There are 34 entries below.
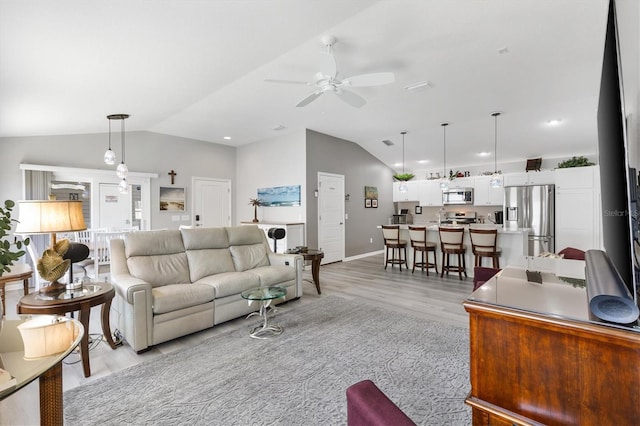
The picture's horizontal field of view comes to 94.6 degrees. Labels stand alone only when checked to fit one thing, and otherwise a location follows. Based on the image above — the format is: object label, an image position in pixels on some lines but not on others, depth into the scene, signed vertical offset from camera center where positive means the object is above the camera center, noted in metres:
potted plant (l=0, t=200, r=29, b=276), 1.17 -0.13
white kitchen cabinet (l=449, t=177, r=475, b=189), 8.00 +0.79
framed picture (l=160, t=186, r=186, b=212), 6.73 +0.36
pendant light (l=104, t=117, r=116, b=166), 4.53 +0.90
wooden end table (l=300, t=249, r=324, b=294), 4.43 -0.74
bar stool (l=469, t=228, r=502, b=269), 4.91 -0.56
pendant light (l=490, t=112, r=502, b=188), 5.66 +1.50
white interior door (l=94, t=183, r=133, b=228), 5.90 +0.15
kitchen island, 5.00 -0.61
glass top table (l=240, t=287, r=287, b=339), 2.93 -0.84
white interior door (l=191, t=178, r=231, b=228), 7.25 +0.30
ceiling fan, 2.96 +1.40
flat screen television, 0.96 +0.13
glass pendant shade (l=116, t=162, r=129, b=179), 4.85 +0.74
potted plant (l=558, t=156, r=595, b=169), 6.09 +0.98
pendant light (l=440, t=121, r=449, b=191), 6.45 +1.53
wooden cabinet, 0.81 -0.47
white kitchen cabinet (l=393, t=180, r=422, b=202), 8.75 +0.57
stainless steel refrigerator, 6.35 -0.06
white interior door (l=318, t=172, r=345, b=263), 6.77 -0.08
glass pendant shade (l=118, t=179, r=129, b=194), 5.20 +0.52
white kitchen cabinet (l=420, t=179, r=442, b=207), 8.41 +0.52
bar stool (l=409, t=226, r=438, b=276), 5.73 -0.67
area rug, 1.86 -1.25
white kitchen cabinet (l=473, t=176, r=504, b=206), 7.47 +0.46
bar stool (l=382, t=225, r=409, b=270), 6.10 -0.64
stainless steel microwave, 7.92 +0.42
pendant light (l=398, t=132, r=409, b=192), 6.91 +0.61
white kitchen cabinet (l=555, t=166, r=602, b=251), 5.88 +0.03
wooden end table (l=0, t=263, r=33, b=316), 2.85 -0.57
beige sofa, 2.72 -0.73
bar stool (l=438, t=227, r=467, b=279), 5.29 -0.65
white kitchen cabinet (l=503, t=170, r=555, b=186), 6.75 +0.77
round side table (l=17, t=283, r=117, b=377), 2.15 -0.66
